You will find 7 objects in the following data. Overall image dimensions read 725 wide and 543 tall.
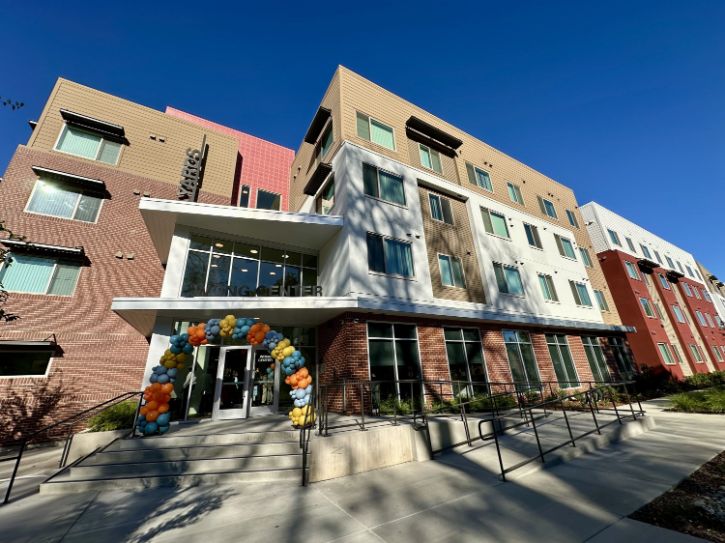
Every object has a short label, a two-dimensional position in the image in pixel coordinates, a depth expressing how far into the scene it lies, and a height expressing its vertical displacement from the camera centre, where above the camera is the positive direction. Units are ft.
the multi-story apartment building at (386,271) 35.01 +15.94
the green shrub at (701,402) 35.47 -4.07
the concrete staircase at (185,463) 18.95 -4.24
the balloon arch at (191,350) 24.91 +2.48
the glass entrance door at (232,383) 33.53 +1.10
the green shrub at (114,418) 28.99 -1.72
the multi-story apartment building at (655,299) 77.77 +20.41
